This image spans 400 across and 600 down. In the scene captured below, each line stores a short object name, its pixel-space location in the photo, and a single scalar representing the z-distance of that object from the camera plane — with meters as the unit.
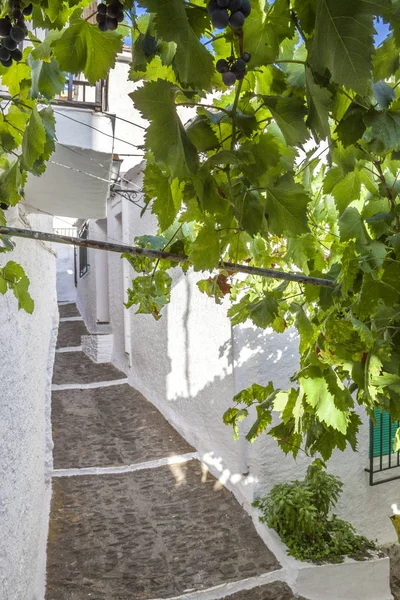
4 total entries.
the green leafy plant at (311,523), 5.67
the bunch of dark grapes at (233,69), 0.98
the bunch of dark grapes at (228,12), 0.87
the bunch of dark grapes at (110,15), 1.15
